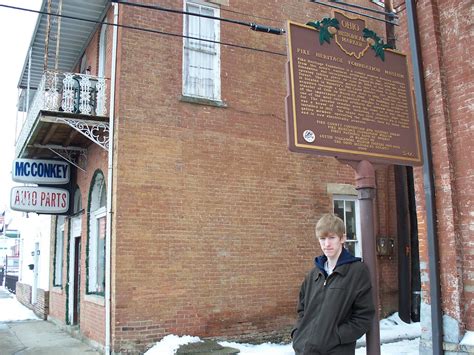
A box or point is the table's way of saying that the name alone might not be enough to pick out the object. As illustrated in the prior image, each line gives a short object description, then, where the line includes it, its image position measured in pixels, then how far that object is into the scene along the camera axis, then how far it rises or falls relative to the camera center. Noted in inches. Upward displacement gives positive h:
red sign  506.6 +45.2
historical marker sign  192.9 +54.6
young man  148.6 -18.8
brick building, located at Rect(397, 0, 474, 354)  239.8 +32.2
